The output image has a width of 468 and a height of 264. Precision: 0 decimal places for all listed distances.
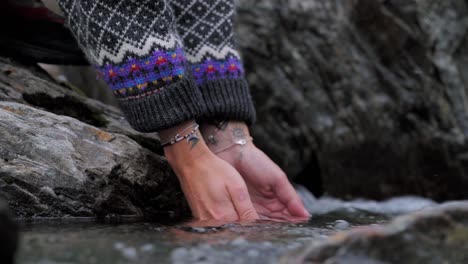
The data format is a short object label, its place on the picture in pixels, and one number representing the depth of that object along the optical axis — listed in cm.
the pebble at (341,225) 134
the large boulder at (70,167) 132
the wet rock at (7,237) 66
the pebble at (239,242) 93
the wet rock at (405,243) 73
